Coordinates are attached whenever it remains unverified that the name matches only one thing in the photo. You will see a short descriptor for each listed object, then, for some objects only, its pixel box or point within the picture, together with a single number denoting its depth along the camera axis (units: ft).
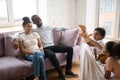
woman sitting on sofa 5.68
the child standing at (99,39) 5.27
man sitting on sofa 6.78
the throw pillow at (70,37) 7.44
